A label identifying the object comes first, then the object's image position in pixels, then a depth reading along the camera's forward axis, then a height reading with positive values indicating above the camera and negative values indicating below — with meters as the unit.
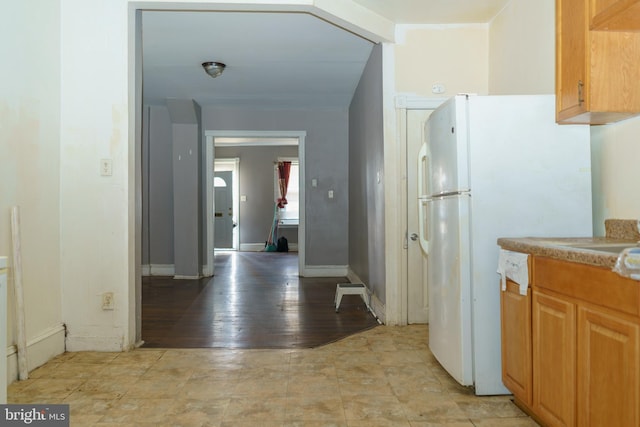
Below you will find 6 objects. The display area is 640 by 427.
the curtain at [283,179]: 11.15 +0.79
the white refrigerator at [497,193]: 2.21 +0.07
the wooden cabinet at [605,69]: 1.92 +0.60
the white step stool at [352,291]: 4.30 -0.80
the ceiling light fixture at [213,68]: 4.52 +1.48
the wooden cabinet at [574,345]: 1.34 -0.50
